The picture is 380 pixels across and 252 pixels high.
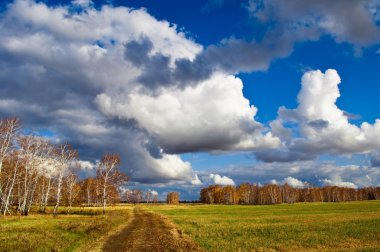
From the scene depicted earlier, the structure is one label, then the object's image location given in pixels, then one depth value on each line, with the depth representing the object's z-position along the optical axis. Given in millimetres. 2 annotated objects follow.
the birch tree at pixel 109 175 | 81812
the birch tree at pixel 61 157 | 71312
